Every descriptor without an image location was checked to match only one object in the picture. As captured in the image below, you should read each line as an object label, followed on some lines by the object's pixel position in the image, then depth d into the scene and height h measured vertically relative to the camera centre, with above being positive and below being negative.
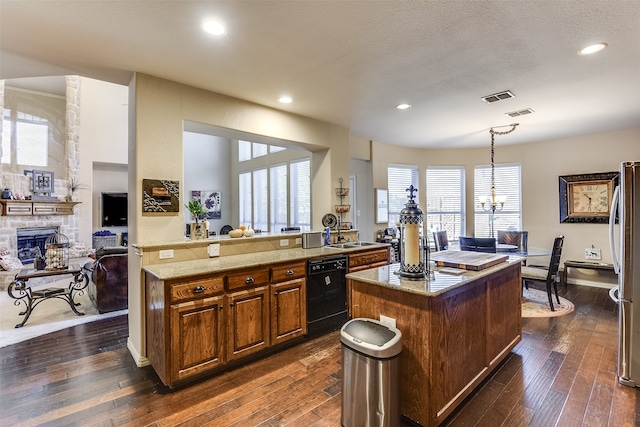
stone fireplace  6.36 +0.69
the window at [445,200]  6.90 +0.32
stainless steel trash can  1.78 -0.99
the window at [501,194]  6.40 +0.37
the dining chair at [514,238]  5.33 -0.46
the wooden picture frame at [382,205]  6.18 +0.19
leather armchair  4.12 -0.88
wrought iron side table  3.81 -0.96
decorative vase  3.27 -0.17
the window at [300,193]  6.76 +0.51
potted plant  3.15 -0.06
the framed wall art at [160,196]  2.89 +0.20
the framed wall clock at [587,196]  5.35 +0.30
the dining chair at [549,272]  4.17 -0.86
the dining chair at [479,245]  4.66 -0.50
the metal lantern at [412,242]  2.15 -0.20
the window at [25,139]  6.82 +1.84
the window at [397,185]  6.52 +0.64
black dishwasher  3.37 -0.94
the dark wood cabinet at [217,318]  2.37 -0.91
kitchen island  1.88 -0.78
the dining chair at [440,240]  5.75 -0.51
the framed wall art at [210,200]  9.45 +0.49
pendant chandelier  4.97 +0.33
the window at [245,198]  8.95 +0.53
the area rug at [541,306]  4.06 -1.36
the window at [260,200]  8.14 +0.42
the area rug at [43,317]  3.50 -1.36
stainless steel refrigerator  2.44 -0.55
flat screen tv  8.27 +0.18
